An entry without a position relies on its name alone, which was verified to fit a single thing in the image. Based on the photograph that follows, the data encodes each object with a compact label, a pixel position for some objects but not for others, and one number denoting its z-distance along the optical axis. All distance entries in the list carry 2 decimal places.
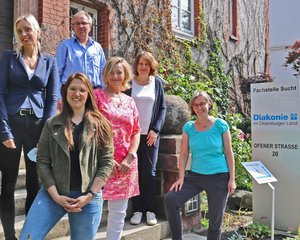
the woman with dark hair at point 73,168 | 2.30
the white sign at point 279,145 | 4.42
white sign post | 4.08
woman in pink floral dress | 2.96
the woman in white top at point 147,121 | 3.73
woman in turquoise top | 3.31
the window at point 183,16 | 9.43
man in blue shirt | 3.63
